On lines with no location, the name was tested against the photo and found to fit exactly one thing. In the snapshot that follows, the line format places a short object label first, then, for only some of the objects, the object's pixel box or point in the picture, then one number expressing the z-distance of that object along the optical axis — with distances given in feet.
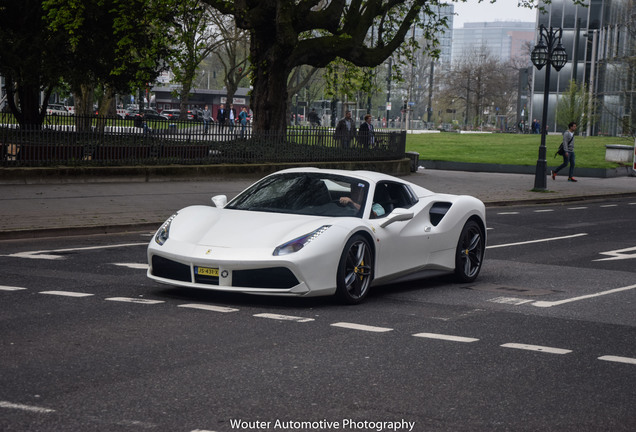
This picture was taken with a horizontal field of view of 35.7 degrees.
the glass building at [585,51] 267.80
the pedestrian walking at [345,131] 99.71
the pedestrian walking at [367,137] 102.94
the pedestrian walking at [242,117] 206.86
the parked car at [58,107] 278.46
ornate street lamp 93.66
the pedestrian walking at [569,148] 106.93
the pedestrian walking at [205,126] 86.84
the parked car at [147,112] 298.23
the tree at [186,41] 96.58
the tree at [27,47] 85.05
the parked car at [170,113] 313.07
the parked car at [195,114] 279.69
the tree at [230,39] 197.86
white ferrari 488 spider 28.76
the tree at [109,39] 87.92
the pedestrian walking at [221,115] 175.94
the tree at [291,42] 92.63
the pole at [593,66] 289.94
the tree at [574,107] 214.90
